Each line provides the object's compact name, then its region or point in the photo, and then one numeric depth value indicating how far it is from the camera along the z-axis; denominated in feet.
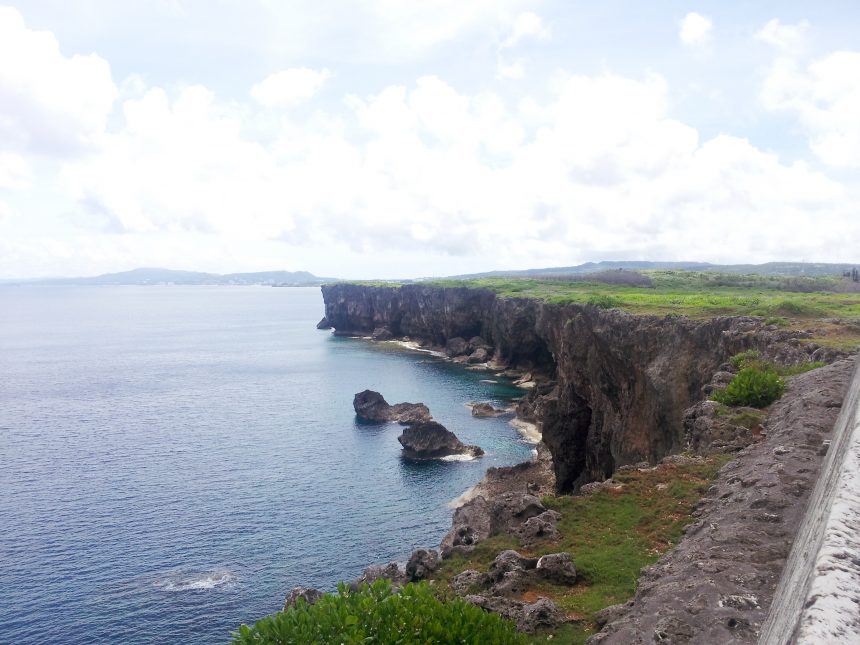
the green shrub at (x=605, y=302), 189.63
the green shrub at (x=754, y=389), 79.36
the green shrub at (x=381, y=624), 34.65
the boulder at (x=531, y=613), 46.03
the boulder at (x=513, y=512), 75.77
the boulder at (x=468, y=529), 75.32
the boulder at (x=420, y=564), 69.41
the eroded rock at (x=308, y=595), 85.20
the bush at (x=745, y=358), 99.48
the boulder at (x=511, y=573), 53.62
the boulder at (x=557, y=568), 54.08
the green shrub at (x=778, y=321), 116.67
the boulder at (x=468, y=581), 57.67
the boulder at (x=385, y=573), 77.15
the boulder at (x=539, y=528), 65.67
